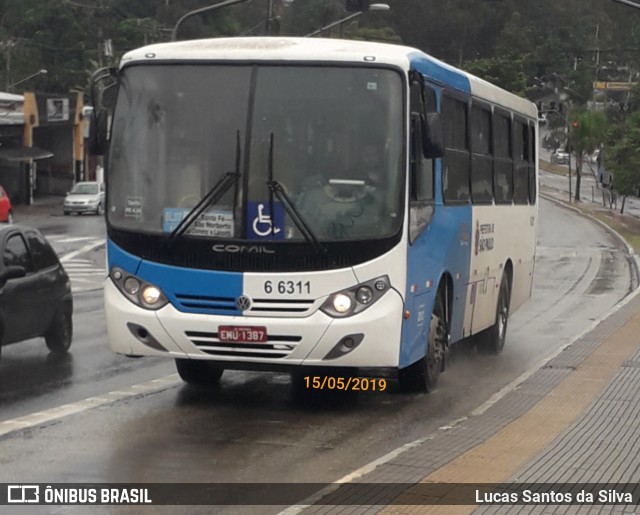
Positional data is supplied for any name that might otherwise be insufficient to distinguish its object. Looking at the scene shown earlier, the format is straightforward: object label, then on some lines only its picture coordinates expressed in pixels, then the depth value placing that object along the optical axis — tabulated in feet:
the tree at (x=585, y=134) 301.63
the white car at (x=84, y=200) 185.26
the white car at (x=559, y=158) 428.97
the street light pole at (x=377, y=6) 112.47
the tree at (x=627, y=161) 231.50
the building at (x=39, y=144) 204.33
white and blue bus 34.42
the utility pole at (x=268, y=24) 111.04
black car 44.32
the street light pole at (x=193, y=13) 100.85
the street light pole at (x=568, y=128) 288.47
